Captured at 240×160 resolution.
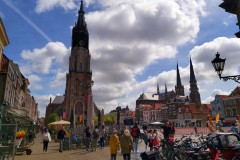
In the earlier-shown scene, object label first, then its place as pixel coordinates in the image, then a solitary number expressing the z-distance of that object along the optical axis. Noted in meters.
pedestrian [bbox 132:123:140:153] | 10.51
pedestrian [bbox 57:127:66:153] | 11.02
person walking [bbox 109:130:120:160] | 6.78
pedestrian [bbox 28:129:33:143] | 17.18
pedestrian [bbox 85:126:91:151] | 11.87
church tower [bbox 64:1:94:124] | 59.34
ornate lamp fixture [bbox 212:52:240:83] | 5.78
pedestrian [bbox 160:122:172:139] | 9.12
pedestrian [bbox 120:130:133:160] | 6.59
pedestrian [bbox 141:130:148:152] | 11.09
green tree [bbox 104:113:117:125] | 78.28
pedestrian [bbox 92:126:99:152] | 11.51
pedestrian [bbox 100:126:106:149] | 12.40
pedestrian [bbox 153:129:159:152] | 9.31
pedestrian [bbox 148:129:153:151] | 9.95
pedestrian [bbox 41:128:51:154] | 10.77
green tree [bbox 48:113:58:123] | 60.74
